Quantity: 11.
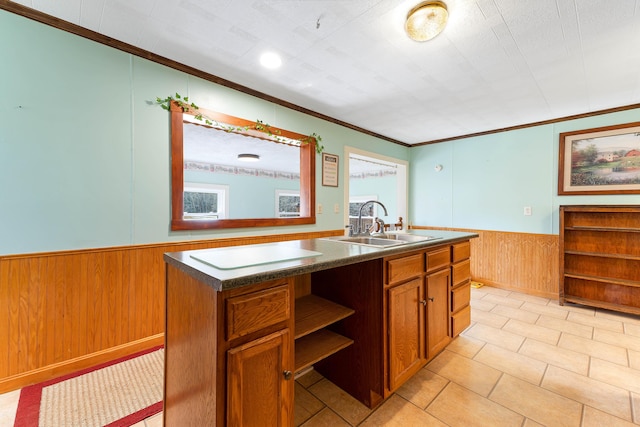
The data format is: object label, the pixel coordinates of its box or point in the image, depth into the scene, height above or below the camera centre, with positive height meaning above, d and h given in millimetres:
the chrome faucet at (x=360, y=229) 2168 -159
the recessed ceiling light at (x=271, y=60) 2064 +1185
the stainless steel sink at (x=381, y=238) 2076 -227
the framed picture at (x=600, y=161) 2955 +581
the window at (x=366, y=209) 6141 +53
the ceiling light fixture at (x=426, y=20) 1520 +1127
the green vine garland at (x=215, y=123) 2158 +832
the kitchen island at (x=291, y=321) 943 -545
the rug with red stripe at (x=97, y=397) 1439 -1110
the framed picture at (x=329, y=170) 3371 +515
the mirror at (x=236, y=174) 2264 +691
